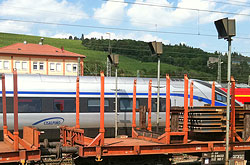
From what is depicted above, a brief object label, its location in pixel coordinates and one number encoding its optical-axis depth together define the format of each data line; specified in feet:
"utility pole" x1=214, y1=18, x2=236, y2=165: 29.32
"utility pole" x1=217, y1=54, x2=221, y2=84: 126.41
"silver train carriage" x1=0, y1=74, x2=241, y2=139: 47.85
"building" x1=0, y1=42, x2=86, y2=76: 222.07
